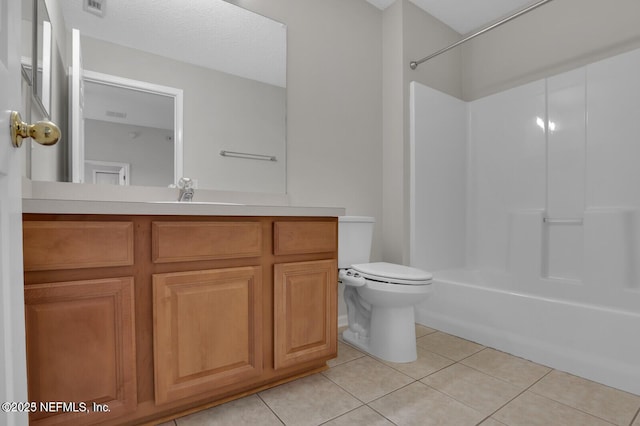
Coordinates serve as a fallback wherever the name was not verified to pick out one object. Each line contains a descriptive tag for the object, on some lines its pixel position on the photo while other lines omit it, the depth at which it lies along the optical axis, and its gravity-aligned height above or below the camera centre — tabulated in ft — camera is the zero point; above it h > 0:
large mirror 5.04 +2.19
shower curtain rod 6.16 +3.77
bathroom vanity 3.14 -1.12
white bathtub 4.90 -2.21
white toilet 5.53 -1.56
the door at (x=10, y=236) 1.55 -0.14
